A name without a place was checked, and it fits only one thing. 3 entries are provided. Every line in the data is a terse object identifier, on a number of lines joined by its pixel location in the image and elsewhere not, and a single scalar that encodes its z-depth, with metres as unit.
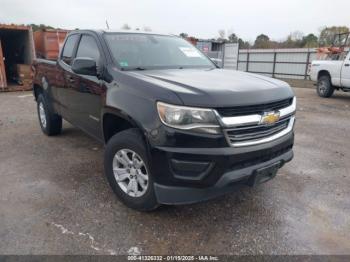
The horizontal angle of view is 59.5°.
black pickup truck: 2.47
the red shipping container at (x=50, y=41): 12.99
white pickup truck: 10.39
